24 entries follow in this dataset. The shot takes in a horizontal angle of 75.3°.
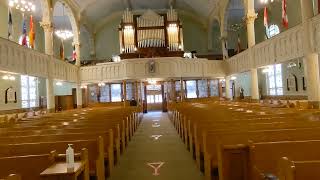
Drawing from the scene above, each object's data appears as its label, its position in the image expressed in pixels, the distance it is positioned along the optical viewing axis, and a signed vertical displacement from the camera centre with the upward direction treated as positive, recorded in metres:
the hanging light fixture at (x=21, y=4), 8.39 +3.92
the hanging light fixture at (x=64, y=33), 11.43 +3.54
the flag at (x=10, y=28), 10.12 +3.65
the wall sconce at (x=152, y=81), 15.55 +1.00
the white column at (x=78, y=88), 14.87 +0.62
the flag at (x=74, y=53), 14.77 +3.11
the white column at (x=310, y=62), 7.19 +0.94
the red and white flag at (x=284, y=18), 9.70 +3.33
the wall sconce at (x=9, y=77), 10.85 +1.18
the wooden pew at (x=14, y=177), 1.58 -0.61
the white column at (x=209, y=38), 17.71 +4.64
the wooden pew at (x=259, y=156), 2.51 -0.84
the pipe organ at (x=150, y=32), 16.24 +4.92
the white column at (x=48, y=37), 10.90 +3.25
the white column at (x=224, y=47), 14.99 +3.28
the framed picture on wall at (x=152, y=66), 14.44 +1.92
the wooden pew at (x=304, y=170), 1.61 -0.63
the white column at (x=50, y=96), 10.99 +0.08
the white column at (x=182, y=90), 15.58 +0.23
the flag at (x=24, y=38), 10.35 +3.11
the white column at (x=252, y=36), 11.16 +3.01
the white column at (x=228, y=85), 15.35 +0.48
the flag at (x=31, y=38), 10.81 +3.17
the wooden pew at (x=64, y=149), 3.10 -0.79
